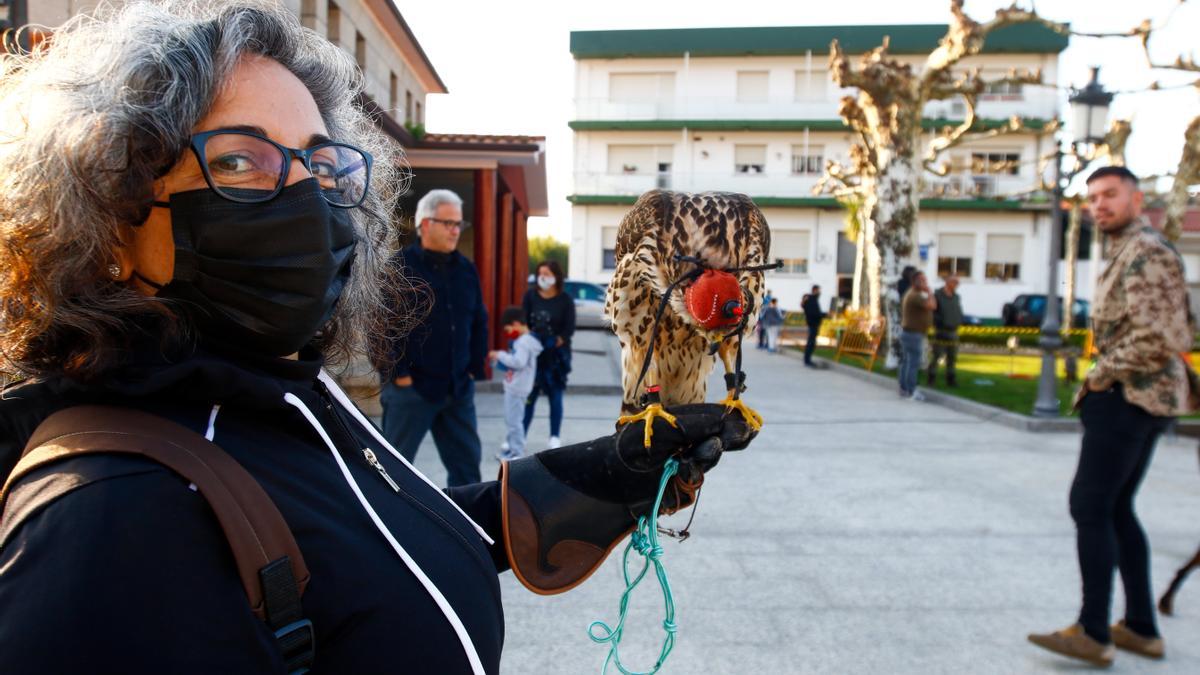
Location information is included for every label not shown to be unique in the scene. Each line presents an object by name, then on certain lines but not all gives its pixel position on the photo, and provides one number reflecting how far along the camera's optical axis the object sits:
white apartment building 11.23
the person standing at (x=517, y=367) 6.34
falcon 1.65
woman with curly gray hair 0.80
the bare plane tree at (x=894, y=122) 12.89
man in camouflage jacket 3.25
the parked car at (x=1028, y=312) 25.95
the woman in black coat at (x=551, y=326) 6.43
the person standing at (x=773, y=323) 18.11
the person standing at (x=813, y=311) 15.09
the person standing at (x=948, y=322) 11.86
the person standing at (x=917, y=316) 10.80
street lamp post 9.46
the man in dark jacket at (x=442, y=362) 4.59
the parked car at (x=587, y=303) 20.64
